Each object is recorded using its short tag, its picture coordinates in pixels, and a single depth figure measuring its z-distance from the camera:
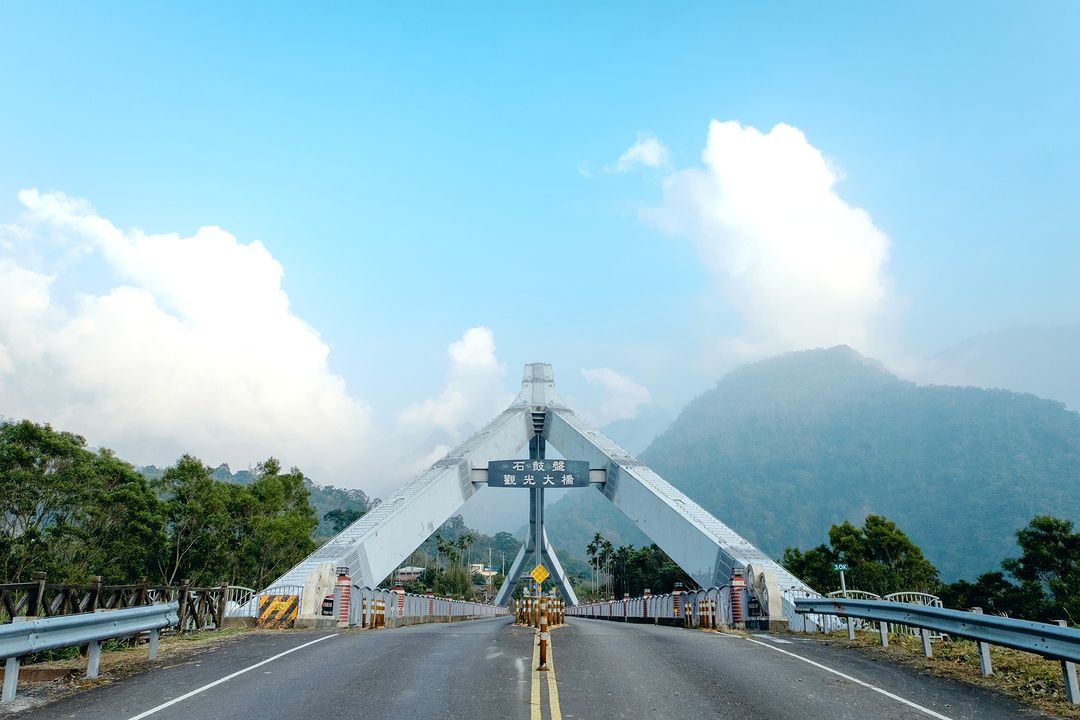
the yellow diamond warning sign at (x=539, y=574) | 22.44
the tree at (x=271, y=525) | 43.16
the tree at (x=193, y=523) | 39.03
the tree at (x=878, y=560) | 51.25
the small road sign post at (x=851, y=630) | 16.03
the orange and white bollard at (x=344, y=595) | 22.27
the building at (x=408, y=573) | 142.62
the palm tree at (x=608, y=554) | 107.62
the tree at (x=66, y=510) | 29.19
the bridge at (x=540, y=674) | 8.23
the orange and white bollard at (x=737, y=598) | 23.31
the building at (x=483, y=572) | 173.60
